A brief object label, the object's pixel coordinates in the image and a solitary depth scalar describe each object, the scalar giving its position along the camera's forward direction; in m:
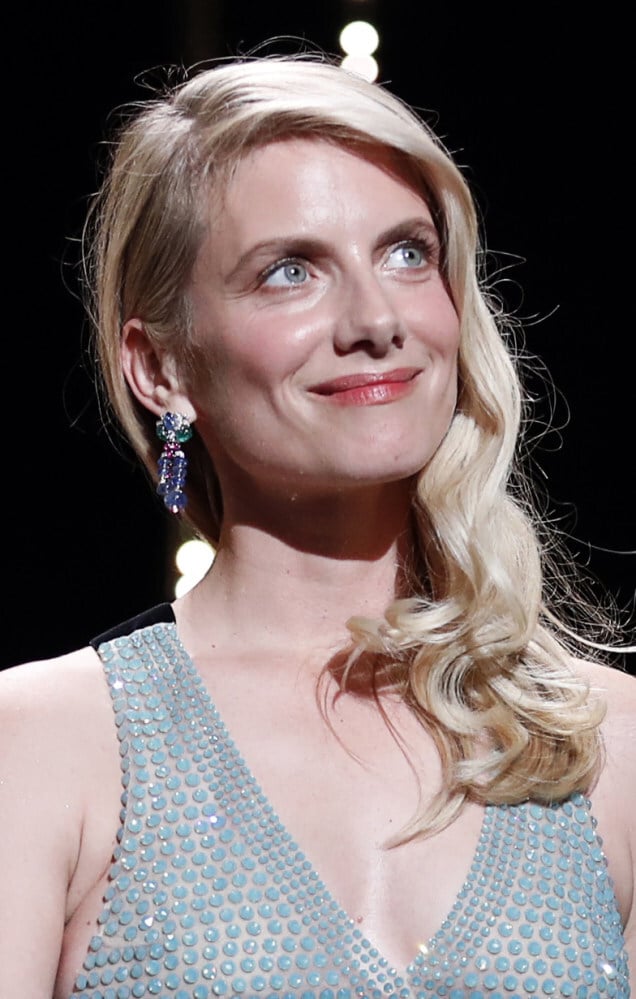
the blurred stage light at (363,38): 5.17
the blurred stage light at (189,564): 5.71
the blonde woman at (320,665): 3.67
